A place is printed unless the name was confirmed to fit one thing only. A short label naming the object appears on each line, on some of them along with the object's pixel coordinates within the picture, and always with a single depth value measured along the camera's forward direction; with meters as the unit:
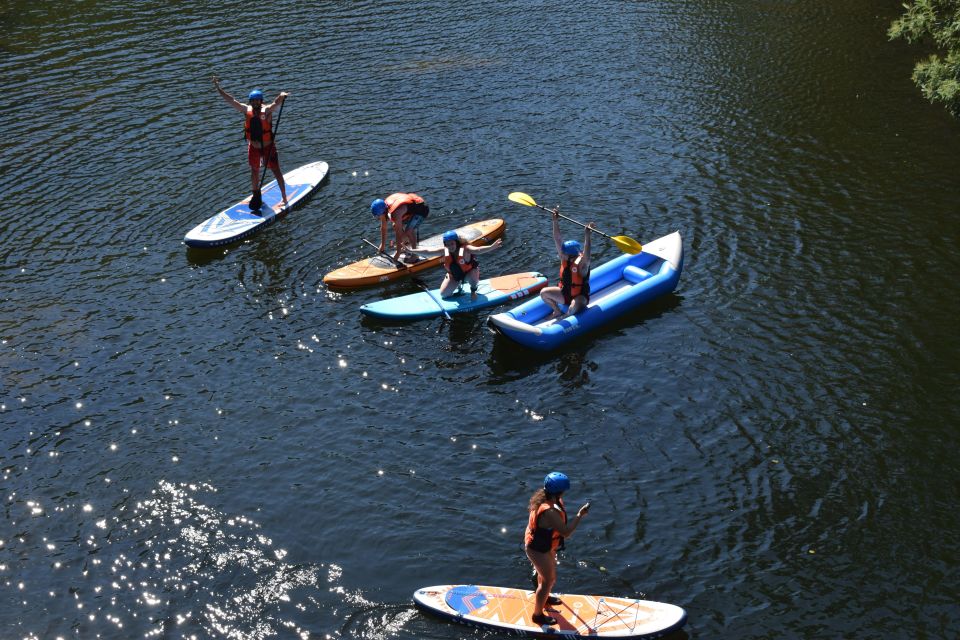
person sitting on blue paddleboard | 19.27
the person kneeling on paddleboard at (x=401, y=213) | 20.48
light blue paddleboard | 19.20
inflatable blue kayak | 17.75
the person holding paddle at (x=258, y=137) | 22.56
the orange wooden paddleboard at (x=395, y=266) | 20.30
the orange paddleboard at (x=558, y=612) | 11.91
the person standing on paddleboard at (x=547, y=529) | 11.66
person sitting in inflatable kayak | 18.08
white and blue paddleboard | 22.08
